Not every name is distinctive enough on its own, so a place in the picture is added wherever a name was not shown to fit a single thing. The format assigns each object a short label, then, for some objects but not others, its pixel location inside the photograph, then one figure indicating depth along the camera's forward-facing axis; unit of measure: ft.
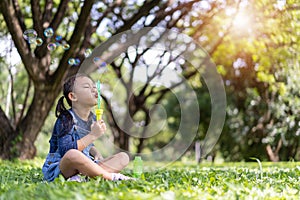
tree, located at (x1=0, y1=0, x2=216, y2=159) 18.49
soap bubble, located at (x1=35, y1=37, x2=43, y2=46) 15.30
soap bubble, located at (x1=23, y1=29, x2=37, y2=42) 15.12
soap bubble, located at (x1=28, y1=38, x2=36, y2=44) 15.29
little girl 8.76
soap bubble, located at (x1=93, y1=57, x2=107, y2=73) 15.89
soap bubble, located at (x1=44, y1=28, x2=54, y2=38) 15.20
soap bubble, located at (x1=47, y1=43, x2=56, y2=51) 15.41
